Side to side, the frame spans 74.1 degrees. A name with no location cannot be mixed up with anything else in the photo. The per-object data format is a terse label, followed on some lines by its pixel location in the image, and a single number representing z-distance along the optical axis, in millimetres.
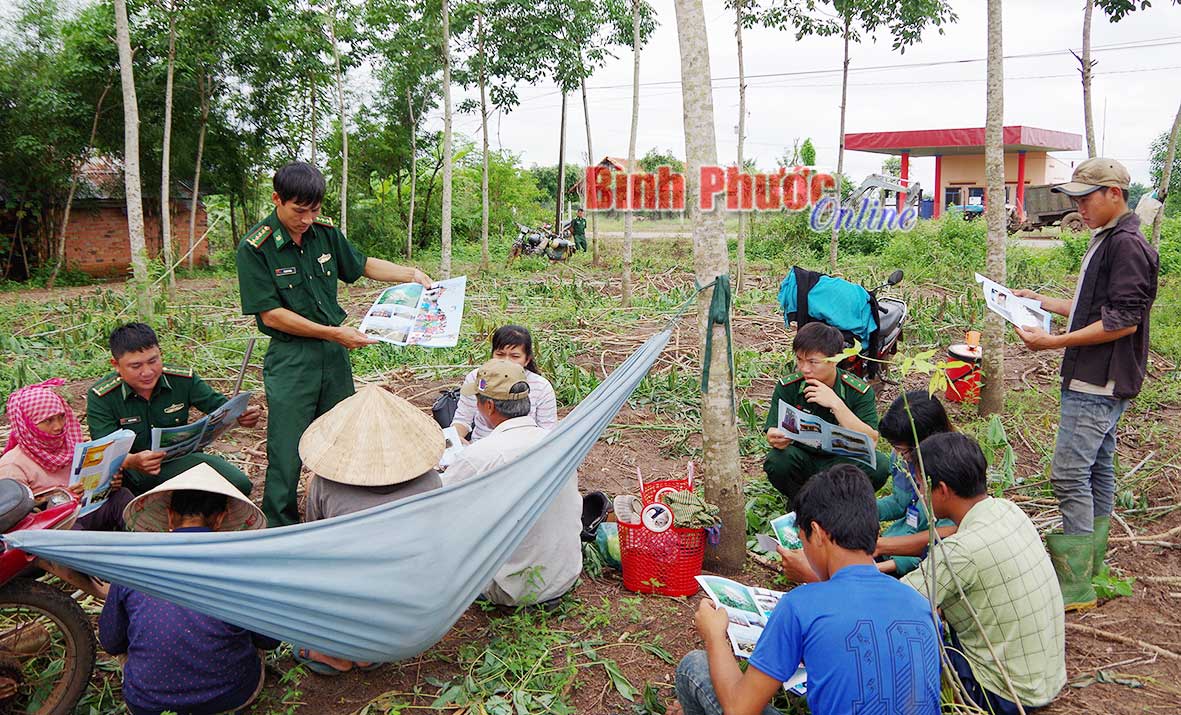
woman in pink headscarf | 2457
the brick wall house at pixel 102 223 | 14250
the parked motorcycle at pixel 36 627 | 1970
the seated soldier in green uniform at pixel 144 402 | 2746
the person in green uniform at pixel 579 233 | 16344
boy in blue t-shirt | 1460
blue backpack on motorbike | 4043
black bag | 3904
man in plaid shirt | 1865
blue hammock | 1659
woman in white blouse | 3334
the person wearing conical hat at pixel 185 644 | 1917
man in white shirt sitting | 2438
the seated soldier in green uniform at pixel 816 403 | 2896
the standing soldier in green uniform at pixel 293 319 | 2748
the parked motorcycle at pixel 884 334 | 4312
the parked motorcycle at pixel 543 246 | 14672
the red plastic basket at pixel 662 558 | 2619
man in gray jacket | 2545
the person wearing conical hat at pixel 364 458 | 2230
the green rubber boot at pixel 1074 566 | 2561
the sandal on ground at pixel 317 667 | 2244
